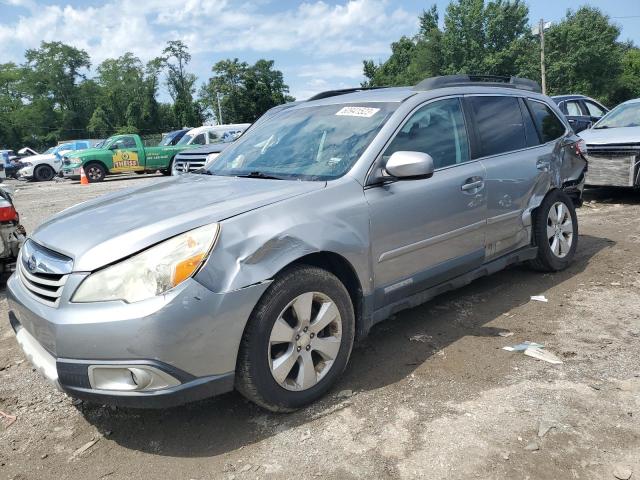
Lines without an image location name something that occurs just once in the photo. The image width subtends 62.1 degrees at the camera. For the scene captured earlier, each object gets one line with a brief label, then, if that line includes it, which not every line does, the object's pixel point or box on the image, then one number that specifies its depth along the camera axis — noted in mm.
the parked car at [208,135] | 20109
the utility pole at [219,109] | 62075
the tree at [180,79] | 81062
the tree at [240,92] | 65125
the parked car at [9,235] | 5270
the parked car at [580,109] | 13594
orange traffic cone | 19062
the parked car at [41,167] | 24453
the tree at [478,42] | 63375
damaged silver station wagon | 2385
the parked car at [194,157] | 13602
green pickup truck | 19766
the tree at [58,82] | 79500
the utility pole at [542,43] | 33144
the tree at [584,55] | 50938
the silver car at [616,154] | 7969
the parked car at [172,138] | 21733
